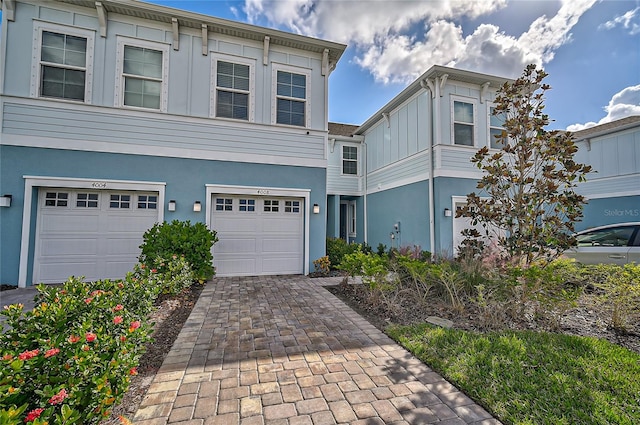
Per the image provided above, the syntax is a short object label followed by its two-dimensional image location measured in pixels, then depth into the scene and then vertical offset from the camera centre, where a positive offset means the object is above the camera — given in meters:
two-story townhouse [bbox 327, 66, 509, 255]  8.76 +2.53
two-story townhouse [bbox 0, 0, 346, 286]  6.19 +2.12
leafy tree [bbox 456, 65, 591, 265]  4.67 +0.80
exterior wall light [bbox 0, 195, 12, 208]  5.90 +0.44
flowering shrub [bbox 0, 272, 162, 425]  1.51 -0.86
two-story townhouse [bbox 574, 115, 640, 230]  10.50 +2.11
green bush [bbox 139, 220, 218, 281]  5.61 -0.43
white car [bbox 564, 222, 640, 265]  5.59 -0.35
